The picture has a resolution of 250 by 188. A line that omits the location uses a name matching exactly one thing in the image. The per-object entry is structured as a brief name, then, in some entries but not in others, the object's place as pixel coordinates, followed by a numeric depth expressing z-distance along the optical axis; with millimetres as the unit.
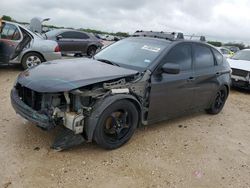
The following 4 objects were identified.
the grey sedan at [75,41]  9182
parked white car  6366
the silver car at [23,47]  5616
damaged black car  2569
